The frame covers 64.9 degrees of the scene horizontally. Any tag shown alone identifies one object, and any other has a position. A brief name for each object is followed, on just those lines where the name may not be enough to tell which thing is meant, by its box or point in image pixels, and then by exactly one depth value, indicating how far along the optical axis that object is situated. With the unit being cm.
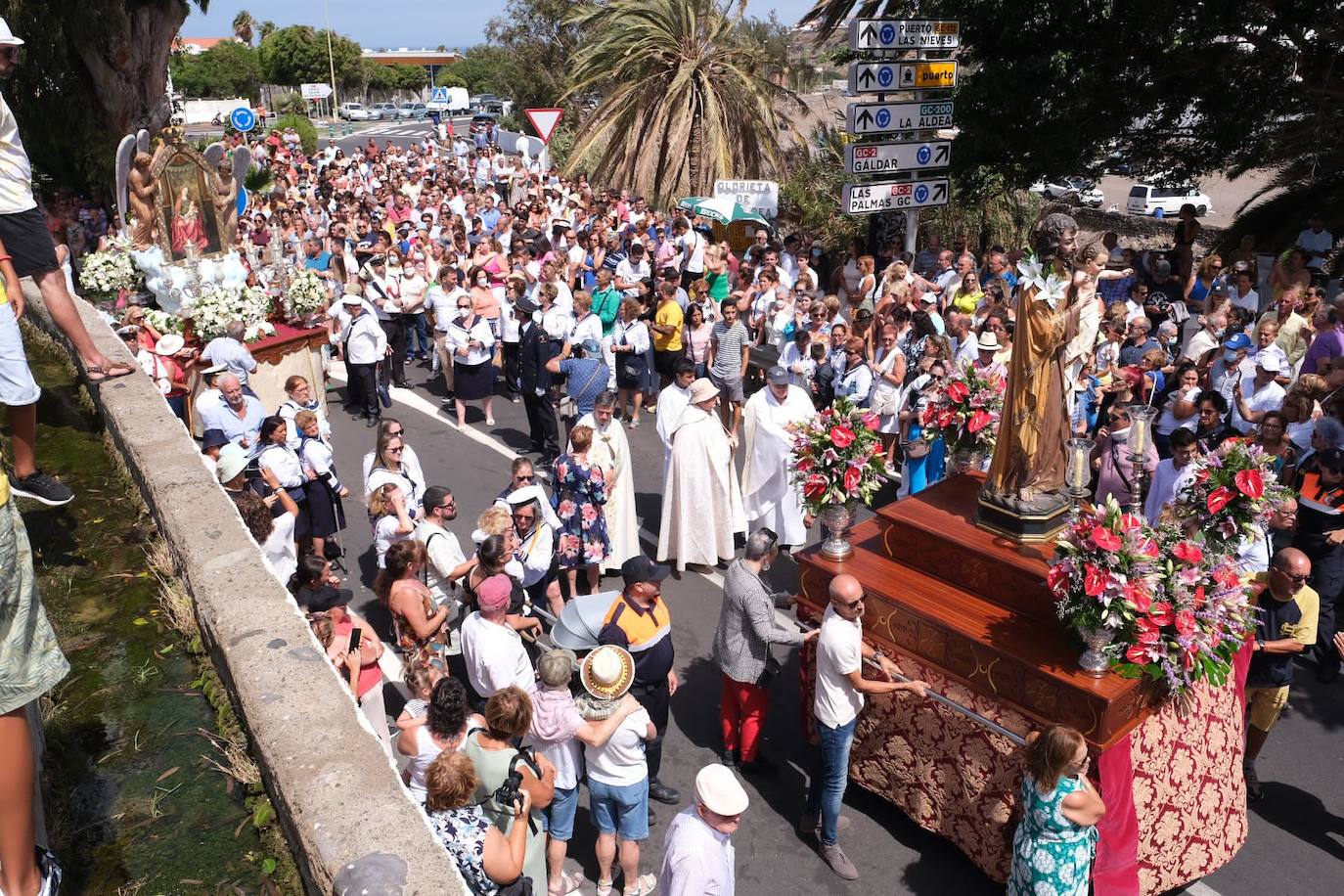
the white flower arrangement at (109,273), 1208
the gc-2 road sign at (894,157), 1341
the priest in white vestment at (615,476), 860
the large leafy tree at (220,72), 8488
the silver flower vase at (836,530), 654
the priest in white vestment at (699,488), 902
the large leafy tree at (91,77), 2048
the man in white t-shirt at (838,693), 561
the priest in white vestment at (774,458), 920
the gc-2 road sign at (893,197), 1348
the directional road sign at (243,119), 2262
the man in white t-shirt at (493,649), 587
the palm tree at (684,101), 2364
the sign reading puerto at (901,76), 1308
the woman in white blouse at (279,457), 830
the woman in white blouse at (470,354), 1232
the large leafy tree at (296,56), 8306
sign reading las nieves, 1275
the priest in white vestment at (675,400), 942
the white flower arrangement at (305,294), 1172
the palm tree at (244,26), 9162
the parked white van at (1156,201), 3072
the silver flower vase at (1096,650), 511
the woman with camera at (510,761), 470
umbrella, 1894
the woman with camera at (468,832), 428
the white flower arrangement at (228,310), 1016
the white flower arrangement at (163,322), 1036
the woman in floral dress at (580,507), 816
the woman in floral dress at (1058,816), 468
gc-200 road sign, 1335
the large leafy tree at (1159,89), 1496
